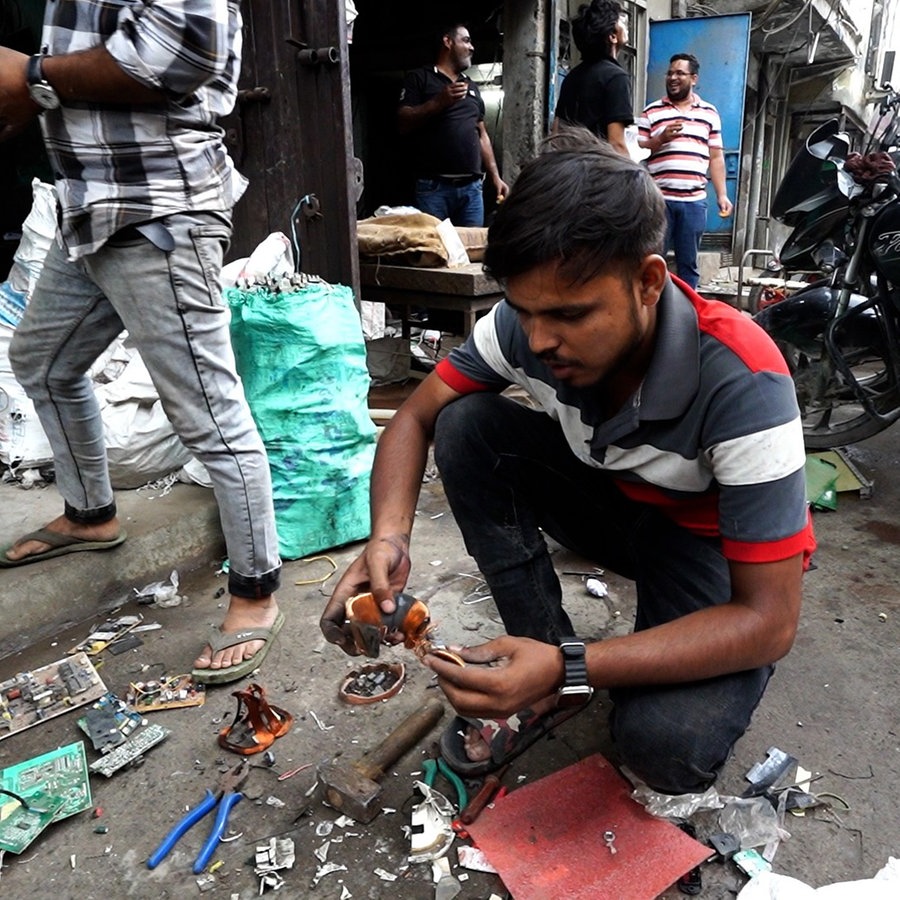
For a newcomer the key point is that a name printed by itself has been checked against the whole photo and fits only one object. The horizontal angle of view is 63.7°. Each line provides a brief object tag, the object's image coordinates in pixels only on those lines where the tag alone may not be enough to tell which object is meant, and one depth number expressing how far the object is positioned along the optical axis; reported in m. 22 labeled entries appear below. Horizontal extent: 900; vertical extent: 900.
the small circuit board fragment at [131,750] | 1.74
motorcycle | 3.27
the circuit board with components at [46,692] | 1.93
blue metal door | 7.93
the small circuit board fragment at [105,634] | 2.22
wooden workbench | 4.07
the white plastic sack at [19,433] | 2.88
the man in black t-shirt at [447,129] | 4.68
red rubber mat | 1.44
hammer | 1.59
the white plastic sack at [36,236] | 3.02
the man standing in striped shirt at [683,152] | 5.14
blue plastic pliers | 1.52
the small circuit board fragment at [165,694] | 1.97
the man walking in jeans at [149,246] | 1.65
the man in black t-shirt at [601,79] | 4.57
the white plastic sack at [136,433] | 2.81
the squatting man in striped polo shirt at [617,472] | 1.23
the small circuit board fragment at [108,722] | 1.83
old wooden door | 3.02
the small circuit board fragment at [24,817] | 1.53
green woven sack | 2.54
